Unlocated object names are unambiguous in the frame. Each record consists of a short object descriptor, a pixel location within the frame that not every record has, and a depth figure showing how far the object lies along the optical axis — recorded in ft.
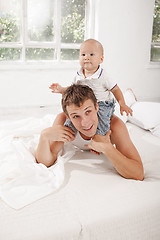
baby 5.93
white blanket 4.51
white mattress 3.87
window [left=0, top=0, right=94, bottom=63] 13.05
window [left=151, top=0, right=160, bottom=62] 15.51
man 5.16
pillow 8.32
